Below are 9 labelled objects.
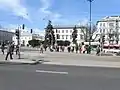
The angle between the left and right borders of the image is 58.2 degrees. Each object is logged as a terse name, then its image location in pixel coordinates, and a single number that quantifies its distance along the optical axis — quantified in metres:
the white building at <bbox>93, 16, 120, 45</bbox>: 39.64
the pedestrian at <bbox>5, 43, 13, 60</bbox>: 9.16
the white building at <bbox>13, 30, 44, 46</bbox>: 58.94
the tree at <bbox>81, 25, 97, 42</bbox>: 37.89
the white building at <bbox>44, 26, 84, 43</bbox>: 57.80
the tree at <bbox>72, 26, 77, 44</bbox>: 50.04
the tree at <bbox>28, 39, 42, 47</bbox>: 45.25
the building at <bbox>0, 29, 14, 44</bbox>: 54.32
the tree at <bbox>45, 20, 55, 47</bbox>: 47.03
